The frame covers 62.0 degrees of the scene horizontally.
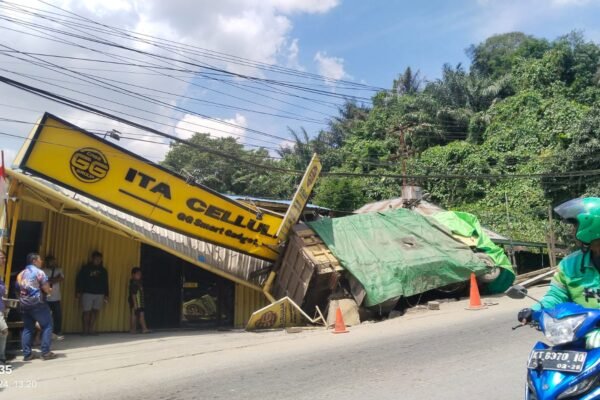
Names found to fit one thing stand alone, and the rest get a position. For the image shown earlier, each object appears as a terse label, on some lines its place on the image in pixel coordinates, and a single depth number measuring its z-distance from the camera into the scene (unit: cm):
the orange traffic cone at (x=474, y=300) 1204
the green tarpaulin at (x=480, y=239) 1416
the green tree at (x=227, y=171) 4225
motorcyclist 340
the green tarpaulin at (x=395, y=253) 1219
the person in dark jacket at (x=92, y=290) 1123
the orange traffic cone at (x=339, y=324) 1048
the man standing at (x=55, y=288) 1035
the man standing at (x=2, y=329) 761
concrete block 1159
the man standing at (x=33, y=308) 813
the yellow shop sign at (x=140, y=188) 932
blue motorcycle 283
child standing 1181
